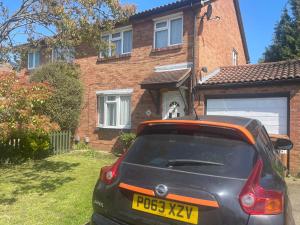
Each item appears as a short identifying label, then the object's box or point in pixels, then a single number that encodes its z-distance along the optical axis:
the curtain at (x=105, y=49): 6.63
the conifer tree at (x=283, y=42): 17.00
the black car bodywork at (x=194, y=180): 1.82
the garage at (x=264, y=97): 7.42
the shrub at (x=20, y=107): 5.46
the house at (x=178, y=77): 7.75
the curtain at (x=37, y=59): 13.80
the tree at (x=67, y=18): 5.86
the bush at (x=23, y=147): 7.89
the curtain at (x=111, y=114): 10.85
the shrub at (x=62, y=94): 9.72
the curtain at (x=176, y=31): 9.40
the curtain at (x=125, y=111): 10.41
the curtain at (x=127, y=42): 10.57
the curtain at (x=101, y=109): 11.32
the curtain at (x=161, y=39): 9.69
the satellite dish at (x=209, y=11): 9.34
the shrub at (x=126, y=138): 9.55
